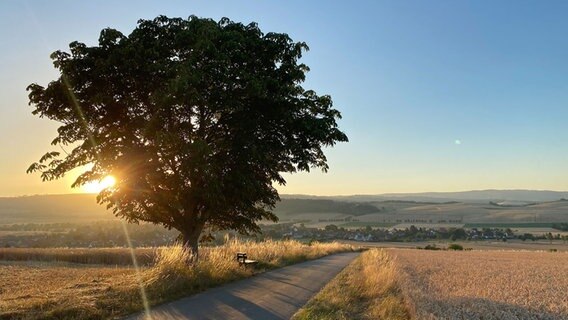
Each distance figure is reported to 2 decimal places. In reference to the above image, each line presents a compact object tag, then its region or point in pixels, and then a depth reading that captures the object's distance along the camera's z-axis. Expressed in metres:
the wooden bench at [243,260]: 22.17
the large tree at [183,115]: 17.62
